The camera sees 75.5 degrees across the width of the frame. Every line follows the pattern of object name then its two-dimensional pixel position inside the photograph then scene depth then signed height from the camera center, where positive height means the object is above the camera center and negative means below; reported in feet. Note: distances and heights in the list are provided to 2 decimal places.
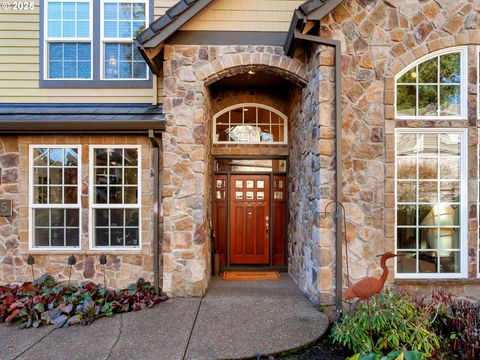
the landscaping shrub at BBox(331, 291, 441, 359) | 10.68 -5.32
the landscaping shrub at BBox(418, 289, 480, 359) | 10.94 -5.45
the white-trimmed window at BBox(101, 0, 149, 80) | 17.98 +8.36
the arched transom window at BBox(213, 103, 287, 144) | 21.45 +3.94
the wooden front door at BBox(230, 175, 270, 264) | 21.38 -2.58
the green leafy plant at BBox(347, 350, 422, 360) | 9.12 -5.25
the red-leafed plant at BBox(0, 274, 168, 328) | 13.39 -5.61
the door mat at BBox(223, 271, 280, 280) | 19.33 -6.00
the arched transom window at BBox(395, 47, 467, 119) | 14.69 +4.41
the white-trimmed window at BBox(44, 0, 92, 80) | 17.94 +8.25
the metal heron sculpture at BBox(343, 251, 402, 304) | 11.93 -4.14
